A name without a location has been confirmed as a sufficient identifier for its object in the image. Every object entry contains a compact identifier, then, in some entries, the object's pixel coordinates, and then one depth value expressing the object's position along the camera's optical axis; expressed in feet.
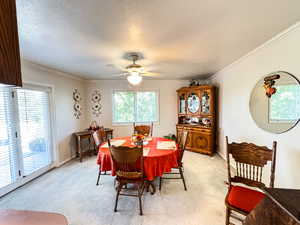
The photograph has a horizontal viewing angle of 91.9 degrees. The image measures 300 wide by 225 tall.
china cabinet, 13.52
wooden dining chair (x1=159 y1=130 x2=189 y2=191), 8.22
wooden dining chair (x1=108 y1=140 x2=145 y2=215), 6.18
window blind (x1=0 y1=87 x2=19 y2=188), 8.03
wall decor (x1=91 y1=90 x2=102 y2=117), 16.39
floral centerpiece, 8.56
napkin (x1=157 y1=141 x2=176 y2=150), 8.16
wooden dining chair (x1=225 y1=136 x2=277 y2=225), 4.82
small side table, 12.79
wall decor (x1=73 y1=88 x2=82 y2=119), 14.17
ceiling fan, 8.63
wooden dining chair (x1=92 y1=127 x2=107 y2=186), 9.63
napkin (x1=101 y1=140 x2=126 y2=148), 8.73
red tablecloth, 6.86
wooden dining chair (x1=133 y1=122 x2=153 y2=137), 12.19
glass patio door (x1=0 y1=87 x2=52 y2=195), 8.19
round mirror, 5.81
